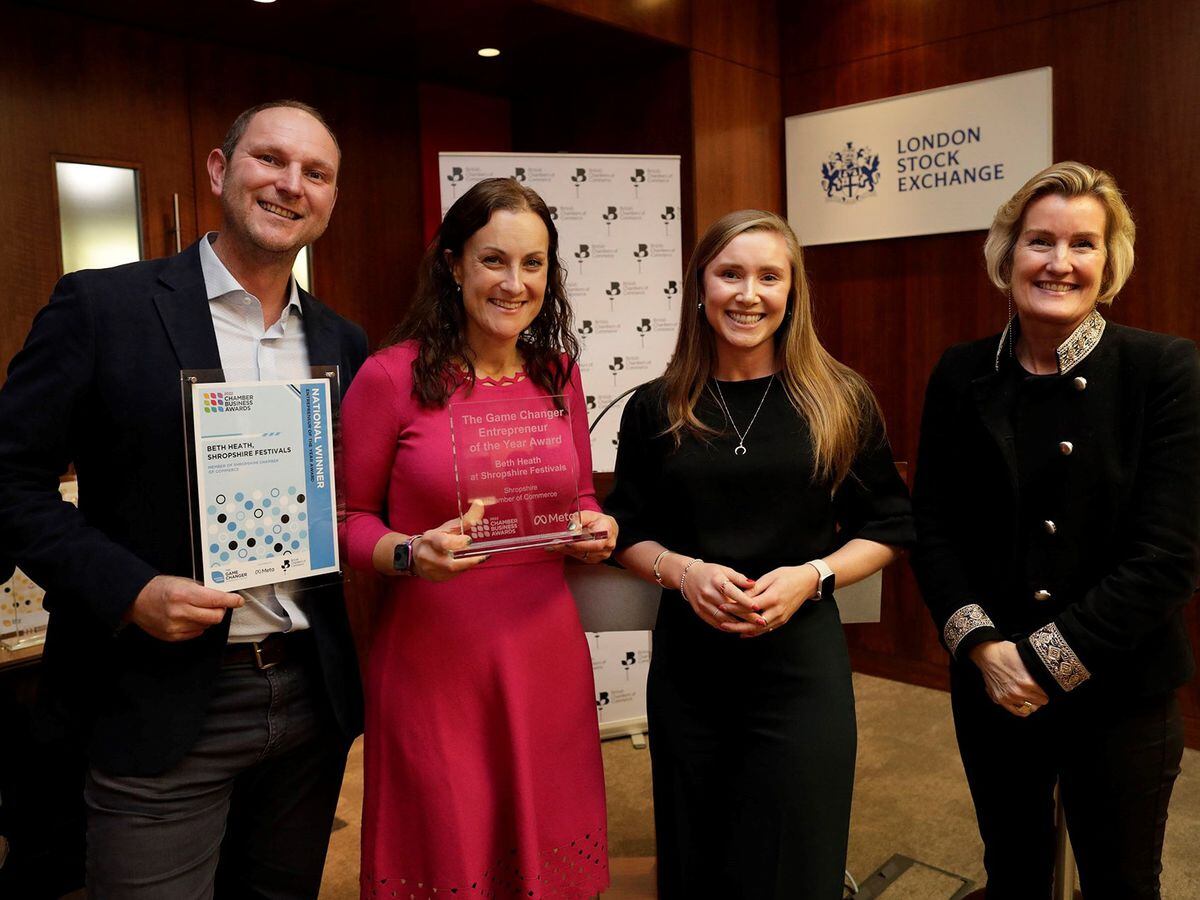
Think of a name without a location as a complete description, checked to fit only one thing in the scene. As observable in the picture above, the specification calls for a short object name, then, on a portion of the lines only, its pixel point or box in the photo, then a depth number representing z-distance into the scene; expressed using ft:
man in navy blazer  4.66
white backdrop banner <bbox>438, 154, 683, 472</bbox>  13.50
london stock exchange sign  13.34
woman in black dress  5.50
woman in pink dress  5.33
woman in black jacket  5.35
